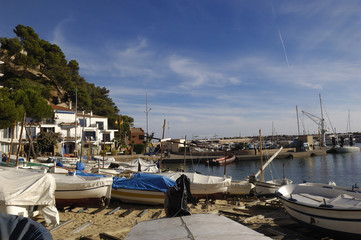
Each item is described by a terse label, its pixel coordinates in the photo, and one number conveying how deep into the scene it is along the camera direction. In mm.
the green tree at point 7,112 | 32062
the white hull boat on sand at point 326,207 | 8898
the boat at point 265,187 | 18317
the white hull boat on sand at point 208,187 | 16609
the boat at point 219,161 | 58378
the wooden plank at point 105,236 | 9420
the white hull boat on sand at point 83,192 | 13805
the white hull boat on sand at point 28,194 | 9523
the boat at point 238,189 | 18234
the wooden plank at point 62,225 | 10500
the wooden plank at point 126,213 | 13252
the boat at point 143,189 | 15021
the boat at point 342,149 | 81625
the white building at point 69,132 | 42812
